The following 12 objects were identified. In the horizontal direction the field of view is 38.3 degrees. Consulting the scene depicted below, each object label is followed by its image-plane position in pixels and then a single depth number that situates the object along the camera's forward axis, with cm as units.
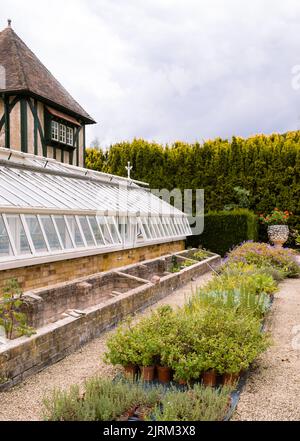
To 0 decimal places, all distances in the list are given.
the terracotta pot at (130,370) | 453
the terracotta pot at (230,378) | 427
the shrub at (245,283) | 731
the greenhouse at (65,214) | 763
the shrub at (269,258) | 1195
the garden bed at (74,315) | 442
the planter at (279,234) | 1700
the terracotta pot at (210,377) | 430
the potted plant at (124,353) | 448
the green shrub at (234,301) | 600
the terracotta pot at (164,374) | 444
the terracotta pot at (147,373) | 445
